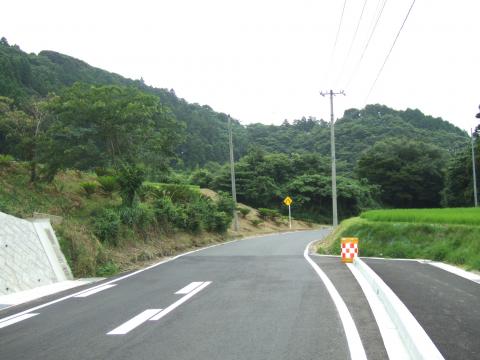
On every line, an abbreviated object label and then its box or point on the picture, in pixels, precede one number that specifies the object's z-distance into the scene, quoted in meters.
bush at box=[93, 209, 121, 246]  18.50
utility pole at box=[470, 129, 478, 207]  47.28
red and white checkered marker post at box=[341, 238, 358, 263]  17.16
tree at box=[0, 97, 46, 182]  22.55
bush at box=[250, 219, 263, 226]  50.78
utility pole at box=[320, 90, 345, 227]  31.29
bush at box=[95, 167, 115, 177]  26.38
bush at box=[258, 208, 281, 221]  55.78
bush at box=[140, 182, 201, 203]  30.67
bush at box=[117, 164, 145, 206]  21.55
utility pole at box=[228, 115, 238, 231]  41.62
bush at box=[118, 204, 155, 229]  21.22
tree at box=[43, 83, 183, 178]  21.64
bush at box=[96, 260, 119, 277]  15.42
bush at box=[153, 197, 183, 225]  26.08
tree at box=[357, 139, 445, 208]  71.25
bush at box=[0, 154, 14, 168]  23.11
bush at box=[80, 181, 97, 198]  24.86
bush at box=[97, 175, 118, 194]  25.52
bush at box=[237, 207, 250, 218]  52.20
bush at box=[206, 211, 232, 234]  34.44
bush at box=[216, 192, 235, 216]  39.69
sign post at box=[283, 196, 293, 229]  54.25
